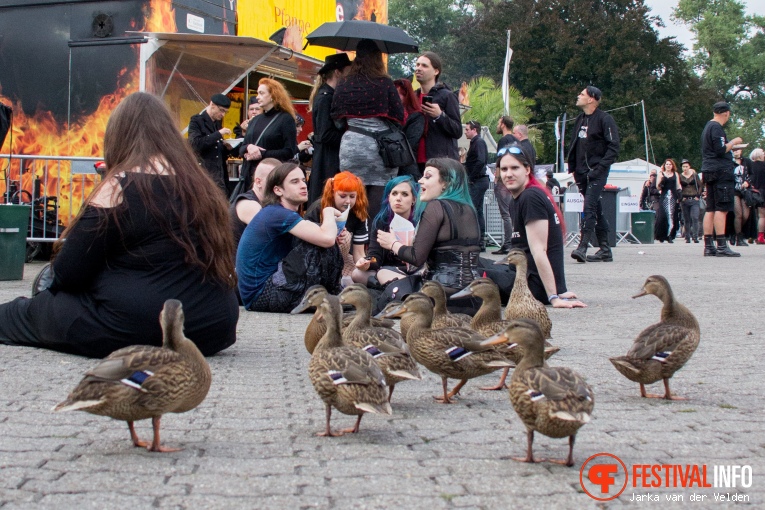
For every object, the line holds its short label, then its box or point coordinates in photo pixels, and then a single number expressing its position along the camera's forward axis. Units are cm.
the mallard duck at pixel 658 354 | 560
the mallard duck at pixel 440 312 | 669
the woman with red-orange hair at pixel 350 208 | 1035
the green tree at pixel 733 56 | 9119
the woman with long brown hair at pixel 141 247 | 613
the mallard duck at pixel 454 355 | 561
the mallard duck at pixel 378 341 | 535
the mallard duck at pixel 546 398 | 418
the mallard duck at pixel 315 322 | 627
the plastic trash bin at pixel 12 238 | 1206
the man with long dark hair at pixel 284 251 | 963
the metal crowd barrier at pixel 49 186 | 1425
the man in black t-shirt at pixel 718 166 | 1758
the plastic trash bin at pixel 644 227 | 2822
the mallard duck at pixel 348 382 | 472
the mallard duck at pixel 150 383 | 422
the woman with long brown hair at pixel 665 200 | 2958
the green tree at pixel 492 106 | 5247
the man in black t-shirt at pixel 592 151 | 1598
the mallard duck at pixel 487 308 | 654
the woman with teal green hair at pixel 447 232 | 884
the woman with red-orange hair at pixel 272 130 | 1258
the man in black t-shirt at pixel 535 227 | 959
